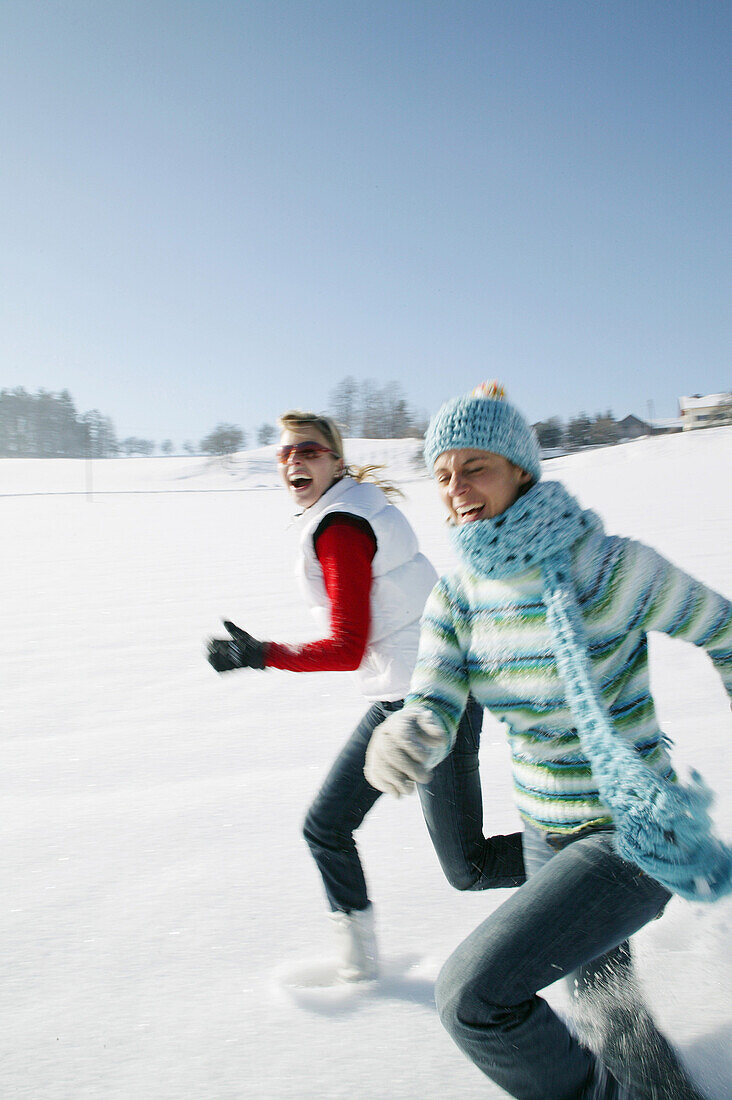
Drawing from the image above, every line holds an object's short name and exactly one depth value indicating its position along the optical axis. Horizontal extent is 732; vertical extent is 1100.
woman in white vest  1.93
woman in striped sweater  1.30
